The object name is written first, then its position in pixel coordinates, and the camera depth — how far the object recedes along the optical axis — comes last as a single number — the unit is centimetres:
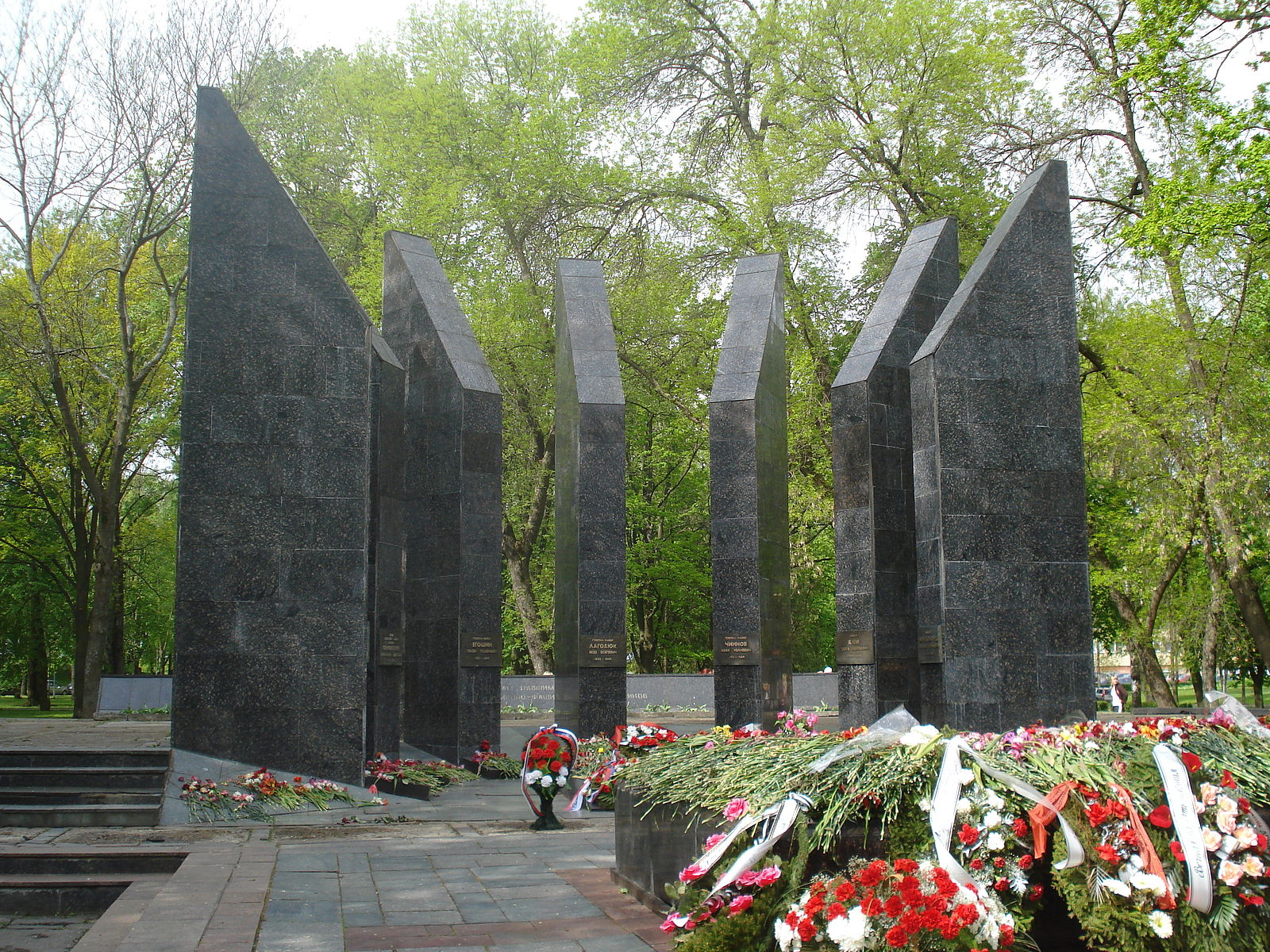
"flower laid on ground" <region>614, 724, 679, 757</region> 955
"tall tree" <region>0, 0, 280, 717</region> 2023
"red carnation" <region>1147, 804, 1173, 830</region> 461
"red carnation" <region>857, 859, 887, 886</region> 459
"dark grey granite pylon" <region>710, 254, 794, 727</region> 1373
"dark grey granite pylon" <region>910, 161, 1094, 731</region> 1156
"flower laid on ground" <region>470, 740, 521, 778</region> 1401
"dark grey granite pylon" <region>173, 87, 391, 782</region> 1130
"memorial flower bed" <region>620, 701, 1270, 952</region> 441
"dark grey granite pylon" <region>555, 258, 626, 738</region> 1362
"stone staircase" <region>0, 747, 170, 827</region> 1012
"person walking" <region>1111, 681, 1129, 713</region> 2797
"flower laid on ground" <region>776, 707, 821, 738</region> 981
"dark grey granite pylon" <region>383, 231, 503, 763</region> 1477
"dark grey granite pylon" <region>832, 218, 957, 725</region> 1319
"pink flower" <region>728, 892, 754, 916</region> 486
